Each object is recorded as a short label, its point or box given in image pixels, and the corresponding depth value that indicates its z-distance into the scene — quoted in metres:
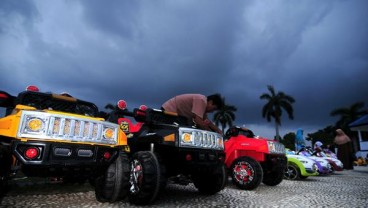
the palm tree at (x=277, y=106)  45.84
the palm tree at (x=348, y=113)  49.25
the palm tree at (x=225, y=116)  53.91
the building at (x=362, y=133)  30.19
